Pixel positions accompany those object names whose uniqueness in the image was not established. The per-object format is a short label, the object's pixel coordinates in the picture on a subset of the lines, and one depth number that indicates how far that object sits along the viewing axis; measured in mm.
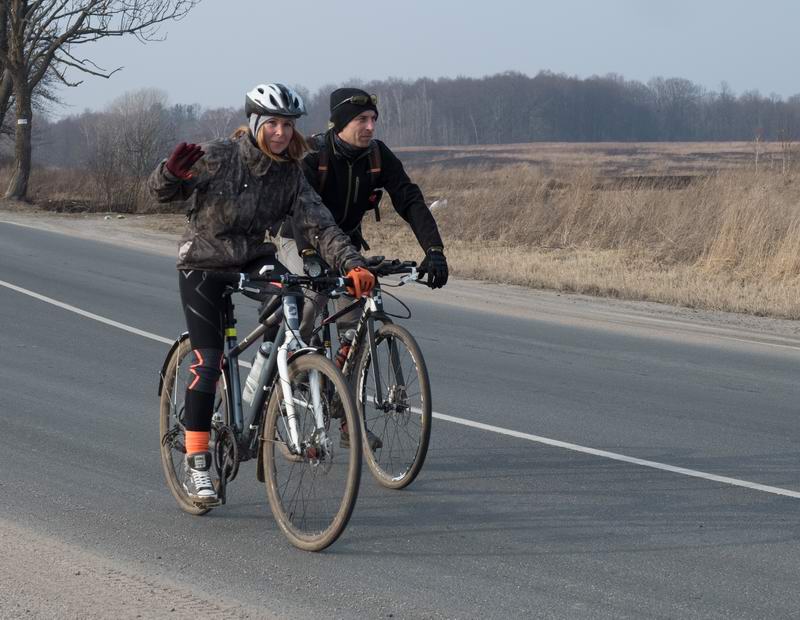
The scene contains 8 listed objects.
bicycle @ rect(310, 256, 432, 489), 12094
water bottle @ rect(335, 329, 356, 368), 12672
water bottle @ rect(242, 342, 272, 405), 10812
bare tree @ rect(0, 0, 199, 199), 66312
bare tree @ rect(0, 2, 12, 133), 66437
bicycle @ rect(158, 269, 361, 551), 10086
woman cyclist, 10555
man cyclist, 12859
